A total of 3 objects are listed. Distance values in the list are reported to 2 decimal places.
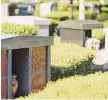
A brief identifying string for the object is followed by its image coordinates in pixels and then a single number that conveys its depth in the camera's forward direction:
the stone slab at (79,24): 17.22
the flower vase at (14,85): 8.46
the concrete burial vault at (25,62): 8.22
